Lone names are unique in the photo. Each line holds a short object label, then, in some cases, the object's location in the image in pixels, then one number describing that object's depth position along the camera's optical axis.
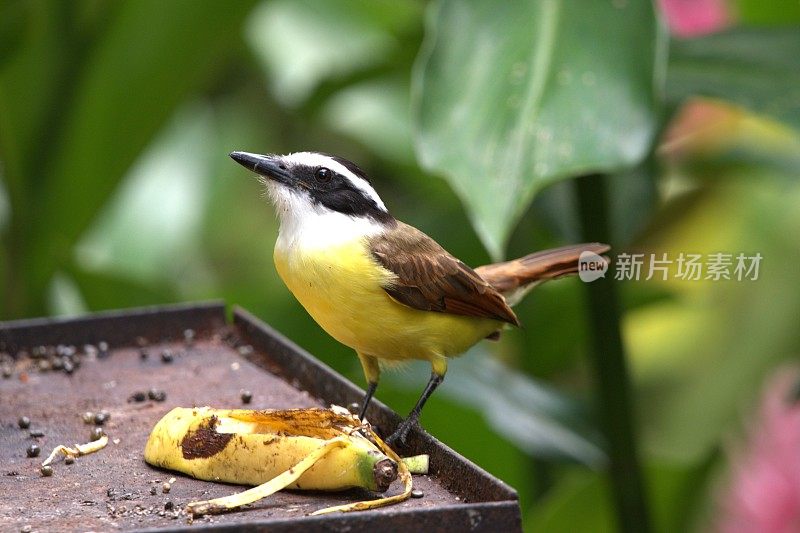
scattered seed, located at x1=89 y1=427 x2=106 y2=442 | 5.39
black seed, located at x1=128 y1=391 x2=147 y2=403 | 6.04
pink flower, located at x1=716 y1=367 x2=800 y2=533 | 7.47
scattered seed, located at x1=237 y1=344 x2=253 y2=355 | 6.88
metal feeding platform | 4.24
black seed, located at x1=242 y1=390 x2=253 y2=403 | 5.93
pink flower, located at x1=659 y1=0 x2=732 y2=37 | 10.10
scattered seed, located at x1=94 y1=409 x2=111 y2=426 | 5.63
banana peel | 4.46
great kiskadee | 5.39
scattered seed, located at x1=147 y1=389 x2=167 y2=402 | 6.02
